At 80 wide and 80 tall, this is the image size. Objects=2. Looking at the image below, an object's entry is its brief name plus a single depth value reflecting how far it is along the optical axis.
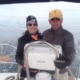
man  1.44
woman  1.53
